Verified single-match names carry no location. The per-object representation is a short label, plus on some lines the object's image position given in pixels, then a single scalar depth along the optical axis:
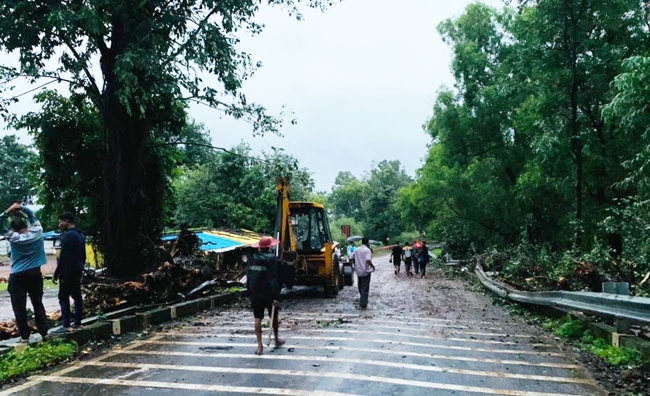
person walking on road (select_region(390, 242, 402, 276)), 29.85
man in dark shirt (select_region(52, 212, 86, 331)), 8.85
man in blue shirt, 7.95
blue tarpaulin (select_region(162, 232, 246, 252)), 22.45
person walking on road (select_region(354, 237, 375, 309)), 13.92
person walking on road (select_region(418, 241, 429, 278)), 28.09
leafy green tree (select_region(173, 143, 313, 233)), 32.97
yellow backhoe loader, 15.67
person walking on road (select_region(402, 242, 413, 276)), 28.59
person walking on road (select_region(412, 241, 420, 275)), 29.13
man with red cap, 8.34
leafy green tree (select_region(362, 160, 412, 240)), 77.44
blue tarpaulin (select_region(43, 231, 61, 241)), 24.92
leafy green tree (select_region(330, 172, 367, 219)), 98.50
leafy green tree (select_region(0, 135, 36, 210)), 50.16
